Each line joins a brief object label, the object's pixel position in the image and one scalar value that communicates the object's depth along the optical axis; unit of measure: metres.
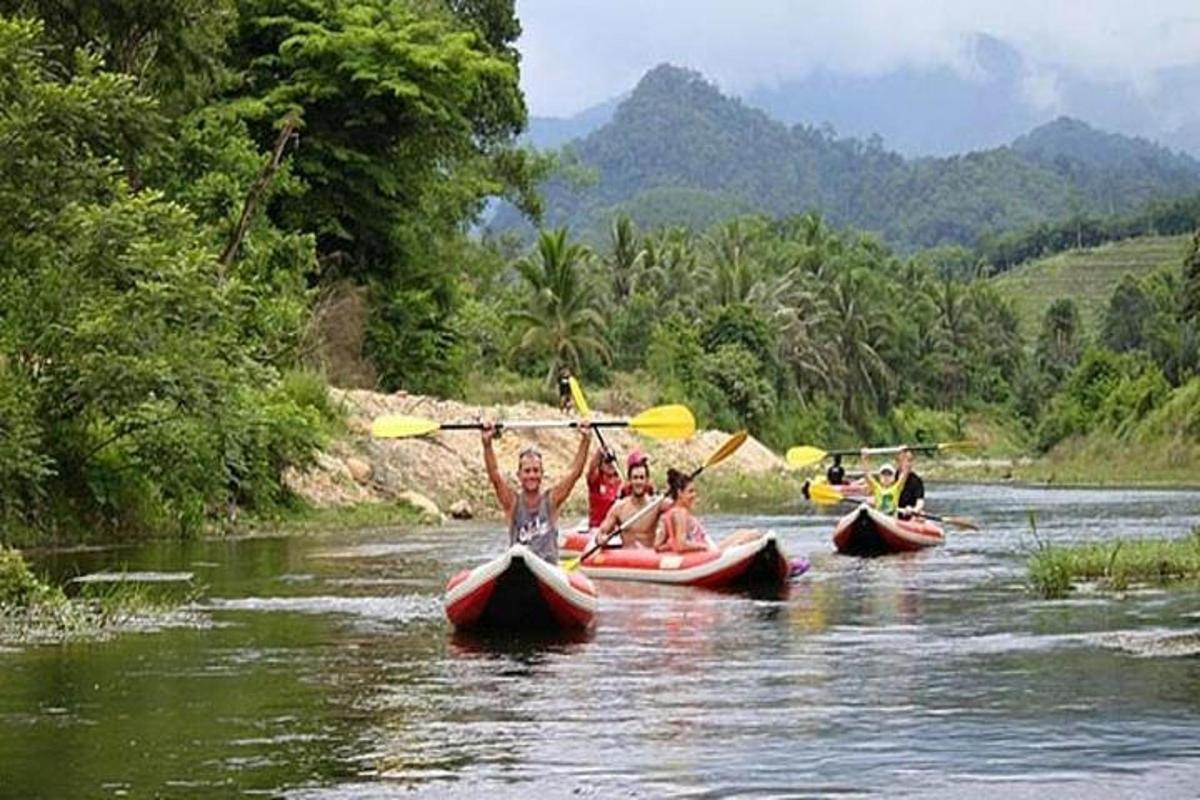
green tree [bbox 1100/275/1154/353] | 95.00
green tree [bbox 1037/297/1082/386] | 100.25
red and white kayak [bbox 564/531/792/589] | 18.06
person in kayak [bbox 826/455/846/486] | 36.57
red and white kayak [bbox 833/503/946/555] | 23.84
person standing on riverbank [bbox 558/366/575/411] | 39.84
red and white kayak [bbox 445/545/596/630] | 13.82
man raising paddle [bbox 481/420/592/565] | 14.15
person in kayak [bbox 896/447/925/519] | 27.09
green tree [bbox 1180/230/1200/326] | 50.59
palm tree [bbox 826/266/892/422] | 83.88
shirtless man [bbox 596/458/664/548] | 18.86
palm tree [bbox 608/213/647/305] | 77.56
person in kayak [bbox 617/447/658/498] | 18.03
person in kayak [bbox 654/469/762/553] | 18.16
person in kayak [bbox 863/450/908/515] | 27.33
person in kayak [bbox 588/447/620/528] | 22.31
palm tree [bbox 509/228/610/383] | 58.56
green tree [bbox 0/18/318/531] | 21.20
